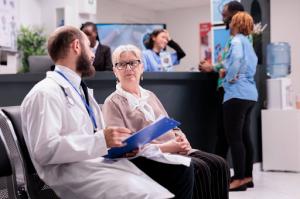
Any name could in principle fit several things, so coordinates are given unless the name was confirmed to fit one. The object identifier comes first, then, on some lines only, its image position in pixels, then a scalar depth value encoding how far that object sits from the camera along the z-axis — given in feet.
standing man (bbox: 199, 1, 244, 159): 13.17
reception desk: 12.18
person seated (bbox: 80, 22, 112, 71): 14.83
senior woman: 7.32
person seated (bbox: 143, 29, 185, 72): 14.03
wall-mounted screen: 26.29
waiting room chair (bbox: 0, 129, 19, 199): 5.81
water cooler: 15.90
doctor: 5.13
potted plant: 21.53
